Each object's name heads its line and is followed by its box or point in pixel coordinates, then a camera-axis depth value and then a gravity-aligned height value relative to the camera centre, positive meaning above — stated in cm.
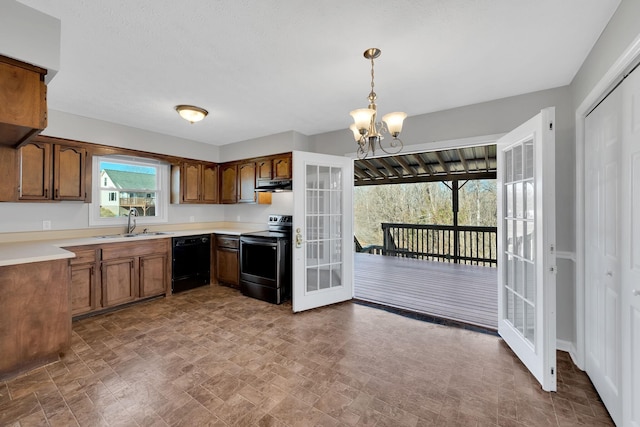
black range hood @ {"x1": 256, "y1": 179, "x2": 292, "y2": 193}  415 +47
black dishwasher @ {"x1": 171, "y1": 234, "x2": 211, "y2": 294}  427 -78
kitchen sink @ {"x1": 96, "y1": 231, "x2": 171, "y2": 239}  376 -30
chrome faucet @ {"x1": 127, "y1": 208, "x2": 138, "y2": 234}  421 -8
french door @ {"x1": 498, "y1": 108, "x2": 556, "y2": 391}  203 -25
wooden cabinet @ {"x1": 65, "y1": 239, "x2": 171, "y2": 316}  330 -79
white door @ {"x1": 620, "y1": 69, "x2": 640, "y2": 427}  148 -19
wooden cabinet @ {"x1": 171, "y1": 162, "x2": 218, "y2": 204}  470 +58
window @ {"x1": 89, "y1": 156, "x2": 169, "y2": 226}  404 +40
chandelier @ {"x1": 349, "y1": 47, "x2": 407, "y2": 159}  204 +73
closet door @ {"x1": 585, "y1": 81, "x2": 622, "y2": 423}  174 -25
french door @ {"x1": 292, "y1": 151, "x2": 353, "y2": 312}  354 -21
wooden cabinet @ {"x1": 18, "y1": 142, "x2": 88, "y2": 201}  313 +52
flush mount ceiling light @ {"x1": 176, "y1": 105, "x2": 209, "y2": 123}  325 +124
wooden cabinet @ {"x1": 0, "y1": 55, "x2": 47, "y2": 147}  168 +76
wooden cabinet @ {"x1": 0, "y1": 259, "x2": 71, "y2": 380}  218 -86
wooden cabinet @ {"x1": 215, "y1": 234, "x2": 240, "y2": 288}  455 -77
